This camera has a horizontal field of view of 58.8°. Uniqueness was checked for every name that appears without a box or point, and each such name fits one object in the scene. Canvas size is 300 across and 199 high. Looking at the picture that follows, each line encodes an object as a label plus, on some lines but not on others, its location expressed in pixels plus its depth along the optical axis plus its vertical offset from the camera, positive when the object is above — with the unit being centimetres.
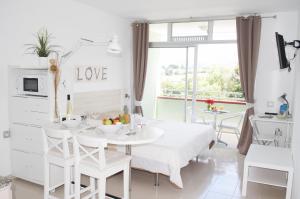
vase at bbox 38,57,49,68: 357 +28
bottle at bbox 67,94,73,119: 352 -31
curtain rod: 520 +143
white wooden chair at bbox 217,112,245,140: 567 -87
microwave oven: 341 -4
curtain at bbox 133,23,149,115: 627 +62
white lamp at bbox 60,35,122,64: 314 +44
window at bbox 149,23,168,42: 634 +126
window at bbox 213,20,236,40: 566 +124
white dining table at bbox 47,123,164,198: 253 -52
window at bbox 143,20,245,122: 594 +40
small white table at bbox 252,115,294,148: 454 -59
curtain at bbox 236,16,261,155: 521 +56
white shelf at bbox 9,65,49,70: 347 +20
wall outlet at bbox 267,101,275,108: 527 -35
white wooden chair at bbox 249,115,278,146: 484 -94
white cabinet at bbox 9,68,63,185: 341 -68
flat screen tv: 373 +51
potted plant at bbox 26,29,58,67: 358 +51
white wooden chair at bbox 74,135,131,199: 247 -78
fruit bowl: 274 -46
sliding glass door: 622 +3
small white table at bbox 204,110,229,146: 576 -60
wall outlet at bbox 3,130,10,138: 370 -73
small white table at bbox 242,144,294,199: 326 -97
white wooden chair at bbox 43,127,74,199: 274 -79
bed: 342 -85
